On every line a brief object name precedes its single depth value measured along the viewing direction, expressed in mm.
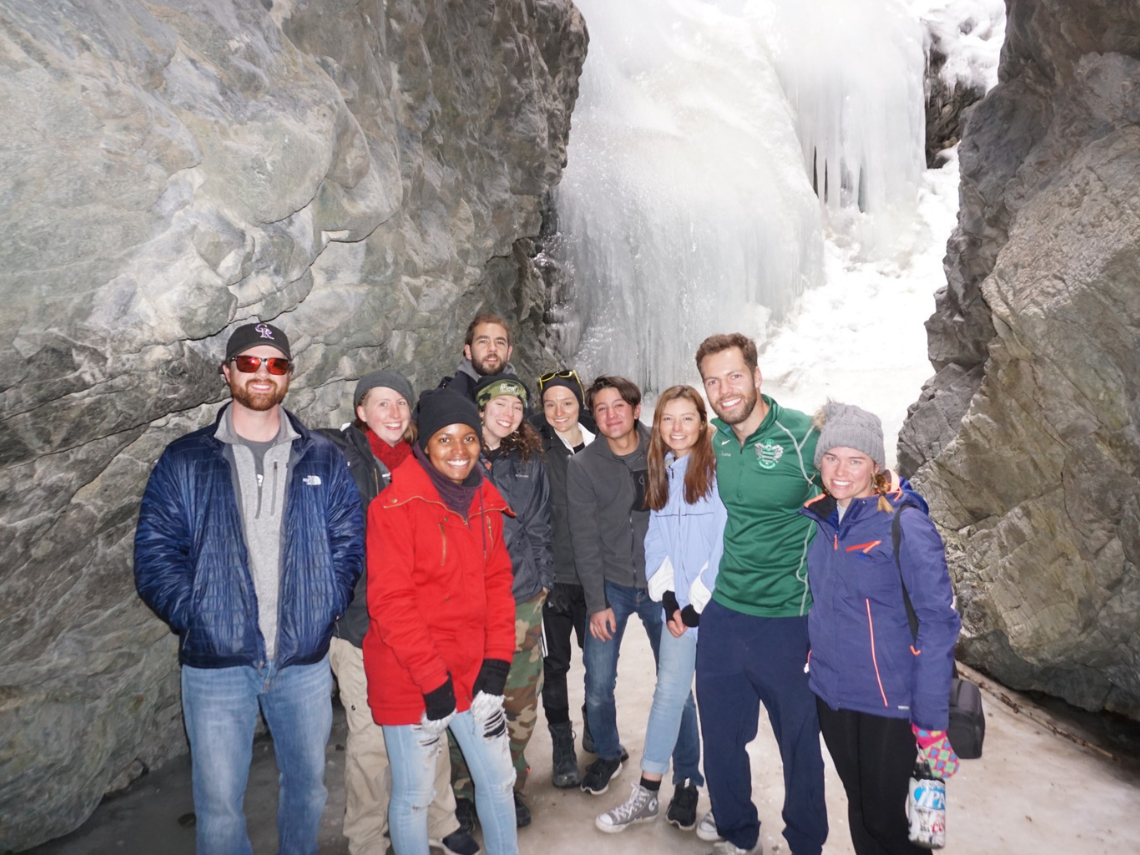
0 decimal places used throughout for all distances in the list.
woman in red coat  2375
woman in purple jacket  2176
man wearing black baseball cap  2381
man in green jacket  2654
